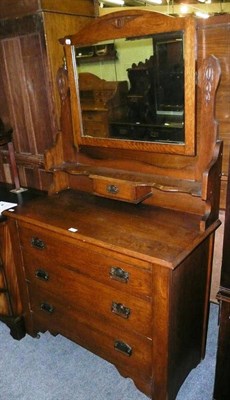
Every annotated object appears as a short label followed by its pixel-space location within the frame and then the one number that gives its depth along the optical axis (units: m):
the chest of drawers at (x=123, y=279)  1.39
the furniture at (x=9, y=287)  1.97
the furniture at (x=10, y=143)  2.22
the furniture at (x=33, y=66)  2.02
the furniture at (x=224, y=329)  1.26
